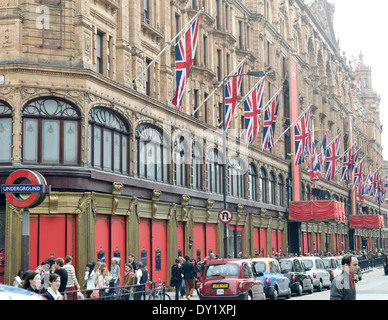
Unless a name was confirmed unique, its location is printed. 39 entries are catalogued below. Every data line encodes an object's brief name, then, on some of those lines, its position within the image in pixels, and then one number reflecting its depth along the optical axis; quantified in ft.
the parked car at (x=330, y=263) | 118.62
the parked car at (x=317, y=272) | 106.11
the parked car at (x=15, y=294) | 24.50
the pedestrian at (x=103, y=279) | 63.31
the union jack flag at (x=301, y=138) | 161.07
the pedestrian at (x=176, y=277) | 86.22
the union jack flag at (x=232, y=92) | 118.11
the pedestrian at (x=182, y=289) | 88.28
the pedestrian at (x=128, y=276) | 68.03
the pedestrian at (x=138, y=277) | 57.71
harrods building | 84.33
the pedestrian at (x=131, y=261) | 81.15
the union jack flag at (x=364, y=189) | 243.19
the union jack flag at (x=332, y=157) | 182.09
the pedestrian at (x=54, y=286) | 39.27
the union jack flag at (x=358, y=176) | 228.24
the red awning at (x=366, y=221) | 262.67
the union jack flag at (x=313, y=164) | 169.43
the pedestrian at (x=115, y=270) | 74.43
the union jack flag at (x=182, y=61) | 96.32
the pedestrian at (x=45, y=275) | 59.02
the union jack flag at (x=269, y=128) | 140.05
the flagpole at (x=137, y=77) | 97.04
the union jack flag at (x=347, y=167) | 212.43
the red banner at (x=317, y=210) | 181.57
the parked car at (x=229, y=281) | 70.28
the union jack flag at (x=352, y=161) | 215.92
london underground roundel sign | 54.24
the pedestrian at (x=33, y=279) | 38.24
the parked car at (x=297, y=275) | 95.81
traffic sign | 99.60
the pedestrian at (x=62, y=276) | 53.11
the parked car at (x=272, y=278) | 82.38
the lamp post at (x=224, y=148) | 102.63
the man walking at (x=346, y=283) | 32.07
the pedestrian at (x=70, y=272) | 63.67
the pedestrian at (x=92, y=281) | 65.48
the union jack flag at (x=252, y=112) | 126.11
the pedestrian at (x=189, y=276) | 88.58
